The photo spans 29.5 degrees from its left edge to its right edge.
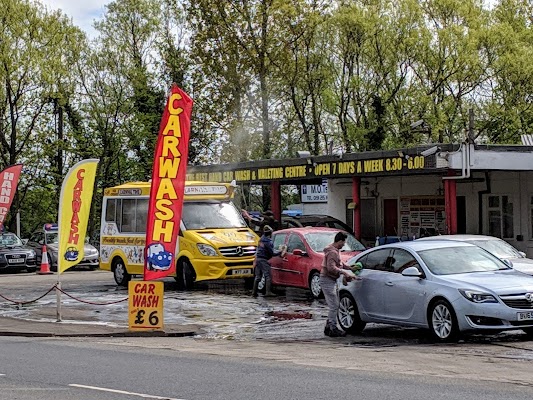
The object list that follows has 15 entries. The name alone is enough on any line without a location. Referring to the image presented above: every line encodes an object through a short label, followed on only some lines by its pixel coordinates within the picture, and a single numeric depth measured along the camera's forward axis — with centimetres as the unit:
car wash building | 2802
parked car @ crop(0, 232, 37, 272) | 3841
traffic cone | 3709
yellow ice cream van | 2530
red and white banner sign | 2686
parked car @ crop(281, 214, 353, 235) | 3259
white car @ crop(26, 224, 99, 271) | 3984
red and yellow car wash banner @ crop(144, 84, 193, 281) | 1683
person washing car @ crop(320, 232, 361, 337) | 1623
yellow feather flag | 1873
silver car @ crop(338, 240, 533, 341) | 1427
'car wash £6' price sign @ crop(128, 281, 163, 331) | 1691
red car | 2267
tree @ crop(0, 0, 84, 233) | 4875
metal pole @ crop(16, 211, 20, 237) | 5016
